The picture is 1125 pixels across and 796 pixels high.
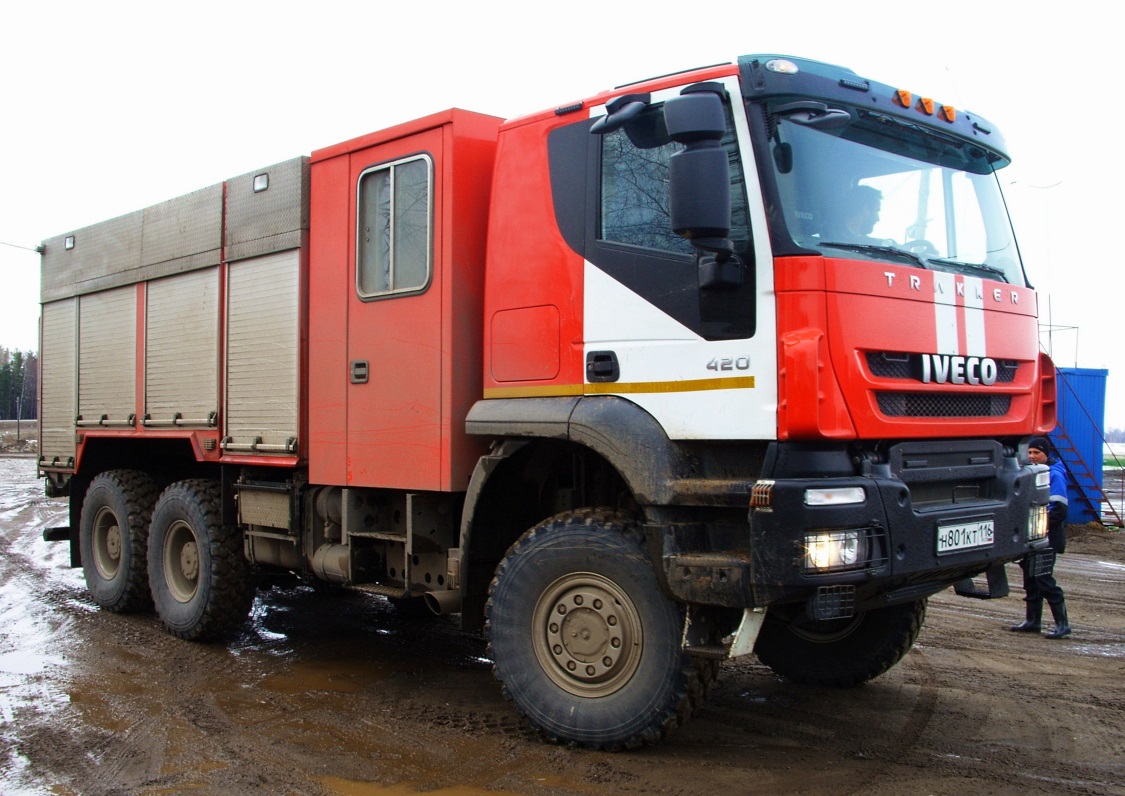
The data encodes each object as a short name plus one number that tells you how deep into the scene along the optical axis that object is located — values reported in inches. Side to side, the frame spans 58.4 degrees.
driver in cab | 184.5
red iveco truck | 174.1
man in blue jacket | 316.2
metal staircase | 647.8
